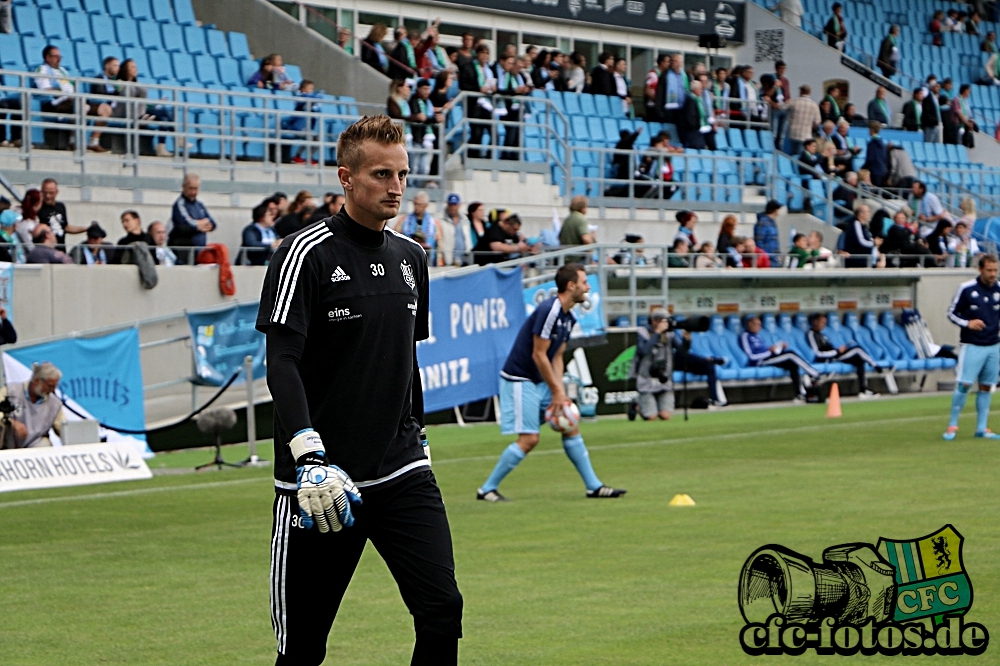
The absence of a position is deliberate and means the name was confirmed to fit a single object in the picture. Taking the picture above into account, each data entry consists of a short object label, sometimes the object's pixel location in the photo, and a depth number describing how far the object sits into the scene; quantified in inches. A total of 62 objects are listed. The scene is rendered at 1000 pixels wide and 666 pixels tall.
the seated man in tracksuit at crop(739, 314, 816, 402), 1084.5
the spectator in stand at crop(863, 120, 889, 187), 1428.4
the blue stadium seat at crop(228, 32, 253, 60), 1106.7
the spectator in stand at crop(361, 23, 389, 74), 1172.5
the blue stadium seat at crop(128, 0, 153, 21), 1079.0
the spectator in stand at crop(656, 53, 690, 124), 1328.7
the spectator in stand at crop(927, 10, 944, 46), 1894.7
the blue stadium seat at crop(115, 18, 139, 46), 1035.9
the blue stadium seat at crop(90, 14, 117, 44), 1024.9
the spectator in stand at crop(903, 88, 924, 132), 1627.7
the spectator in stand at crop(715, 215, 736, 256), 1112.8
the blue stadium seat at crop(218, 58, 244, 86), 1067.3
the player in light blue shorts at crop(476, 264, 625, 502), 520.7
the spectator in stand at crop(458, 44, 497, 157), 1142.3
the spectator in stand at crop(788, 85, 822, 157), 1432.1
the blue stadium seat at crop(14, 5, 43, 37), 987.9
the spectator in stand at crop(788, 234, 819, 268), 1172.5
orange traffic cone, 940.6
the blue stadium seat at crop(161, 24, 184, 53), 1059.3
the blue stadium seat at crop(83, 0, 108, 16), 1054.4
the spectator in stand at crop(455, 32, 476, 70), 1153.4
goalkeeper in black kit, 212.4
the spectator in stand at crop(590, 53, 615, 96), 1336.1
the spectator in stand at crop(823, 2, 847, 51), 1729.8
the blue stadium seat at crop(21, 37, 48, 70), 955.3
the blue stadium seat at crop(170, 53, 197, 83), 1038.4
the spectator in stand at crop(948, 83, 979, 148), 1676.9
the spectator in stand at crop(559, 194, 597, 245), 994.1
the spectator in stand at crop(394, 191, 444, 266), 917.2
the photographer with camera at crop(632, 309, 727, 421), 932.0
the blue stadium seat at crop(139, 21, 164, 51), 1047.0
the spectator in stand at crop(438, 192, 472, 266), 949.8
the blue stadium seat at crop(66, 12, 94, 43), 1011.3
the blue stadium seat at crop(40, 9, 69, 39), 998.4
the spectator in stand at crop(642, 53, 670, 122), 1339.8
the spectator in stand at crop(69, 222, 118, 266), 773.9
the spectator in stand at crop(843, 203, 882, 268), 1242.0
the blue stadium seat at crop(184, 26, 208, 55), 1073.5
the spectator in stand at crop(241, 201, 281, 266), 849.5
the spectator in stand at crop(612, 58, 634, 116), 1349.7
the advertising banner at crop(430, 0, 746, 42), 1455.5
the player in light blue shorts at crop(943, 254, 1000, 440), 747.4
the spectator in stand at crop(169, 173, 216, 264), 820.0
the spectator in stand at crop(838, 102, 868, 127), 1588.3
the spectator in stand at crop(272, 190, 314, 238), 842.2
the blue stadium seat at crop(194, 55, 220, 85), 1049.5
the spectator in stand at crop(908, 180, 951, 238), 1389.0
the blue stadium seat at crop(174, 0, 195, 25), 1104.8
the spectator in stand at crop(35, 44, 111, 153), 901.2
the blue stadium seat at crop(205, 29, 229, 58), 1087.0
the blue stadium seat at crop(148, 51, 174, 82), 1024.2
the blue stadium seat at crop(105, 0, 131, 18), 1064.8
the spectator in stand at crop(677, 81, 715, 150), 1322.6
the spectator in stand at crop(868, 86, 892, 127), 1622.8
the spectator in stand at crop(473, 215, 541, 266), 961.6
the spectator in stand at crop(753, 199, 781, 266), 1173.1
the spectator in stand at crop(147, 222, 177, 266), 803.4
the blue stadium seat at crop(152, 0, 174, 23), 1088.2
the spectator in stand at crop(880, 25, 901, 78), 1754.4
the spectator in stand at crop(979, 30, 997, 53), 1919.3
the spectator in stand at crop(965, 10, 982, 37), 1958.7
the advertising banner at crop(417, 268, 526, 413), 827.4
